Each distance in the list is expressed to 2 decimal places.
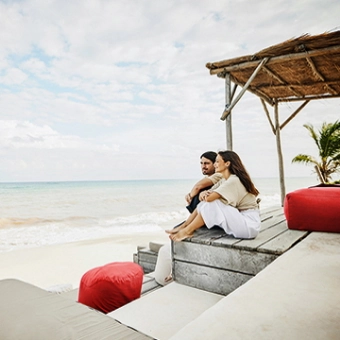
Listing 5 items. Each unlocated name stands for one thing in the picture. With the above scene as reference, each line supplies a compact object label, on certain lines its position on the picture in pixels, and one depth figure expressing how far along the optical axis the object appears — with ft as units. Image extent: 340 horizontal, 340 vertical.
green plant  22.11
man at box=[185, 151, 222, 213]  9.11
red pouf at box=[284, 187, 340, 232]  7.66
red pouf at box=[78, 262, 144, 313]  6.63
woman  7.10
